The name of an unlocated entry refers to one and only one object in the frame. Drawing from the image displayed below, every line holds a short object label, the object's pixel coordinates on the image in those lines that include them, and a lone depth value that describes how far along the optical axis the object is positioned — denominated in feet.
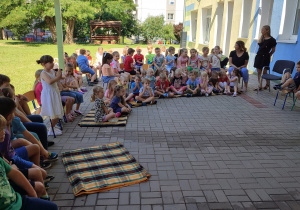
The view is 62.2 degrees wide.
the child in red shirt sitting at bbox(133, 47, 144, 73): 33.06
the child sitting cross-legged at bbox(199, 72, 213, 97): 26.94
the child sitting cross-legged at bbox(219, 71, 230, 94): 27.78
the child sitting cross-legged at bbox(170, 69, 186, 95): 26.89
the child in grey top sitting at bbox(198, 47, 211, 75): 29.91
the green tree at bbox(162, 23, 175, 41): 118.93
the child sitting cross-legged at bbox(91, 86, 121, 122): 17.79
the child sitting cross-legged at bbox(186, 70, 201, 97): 26.63
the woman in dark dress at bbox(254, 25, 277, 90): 27.45
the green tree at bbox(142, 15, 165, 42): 119.96
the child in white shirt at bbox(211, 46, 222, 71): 30.07
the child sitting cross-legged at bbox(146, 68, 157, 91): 25.15
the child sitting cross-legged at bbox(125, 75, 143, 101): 24.34
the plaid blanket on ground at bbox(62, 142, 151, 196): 10.59
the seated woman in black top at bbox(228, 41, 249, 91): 28.50
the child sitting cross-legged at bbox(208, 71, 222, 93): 27.85
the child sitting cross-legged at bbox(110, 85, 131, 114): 19.76
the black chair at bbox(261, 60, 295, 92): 25.49
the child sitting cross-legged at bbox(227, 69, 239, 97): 27.58
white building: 148.15
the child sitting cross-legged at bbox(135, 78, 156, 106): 23.31
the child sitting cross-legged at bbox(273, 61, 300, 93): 21.98
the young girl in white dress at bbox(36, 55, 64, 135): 15.07
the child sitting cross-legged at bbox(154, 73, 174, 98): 25.94
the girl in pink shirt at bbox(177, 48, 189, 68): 30.22
